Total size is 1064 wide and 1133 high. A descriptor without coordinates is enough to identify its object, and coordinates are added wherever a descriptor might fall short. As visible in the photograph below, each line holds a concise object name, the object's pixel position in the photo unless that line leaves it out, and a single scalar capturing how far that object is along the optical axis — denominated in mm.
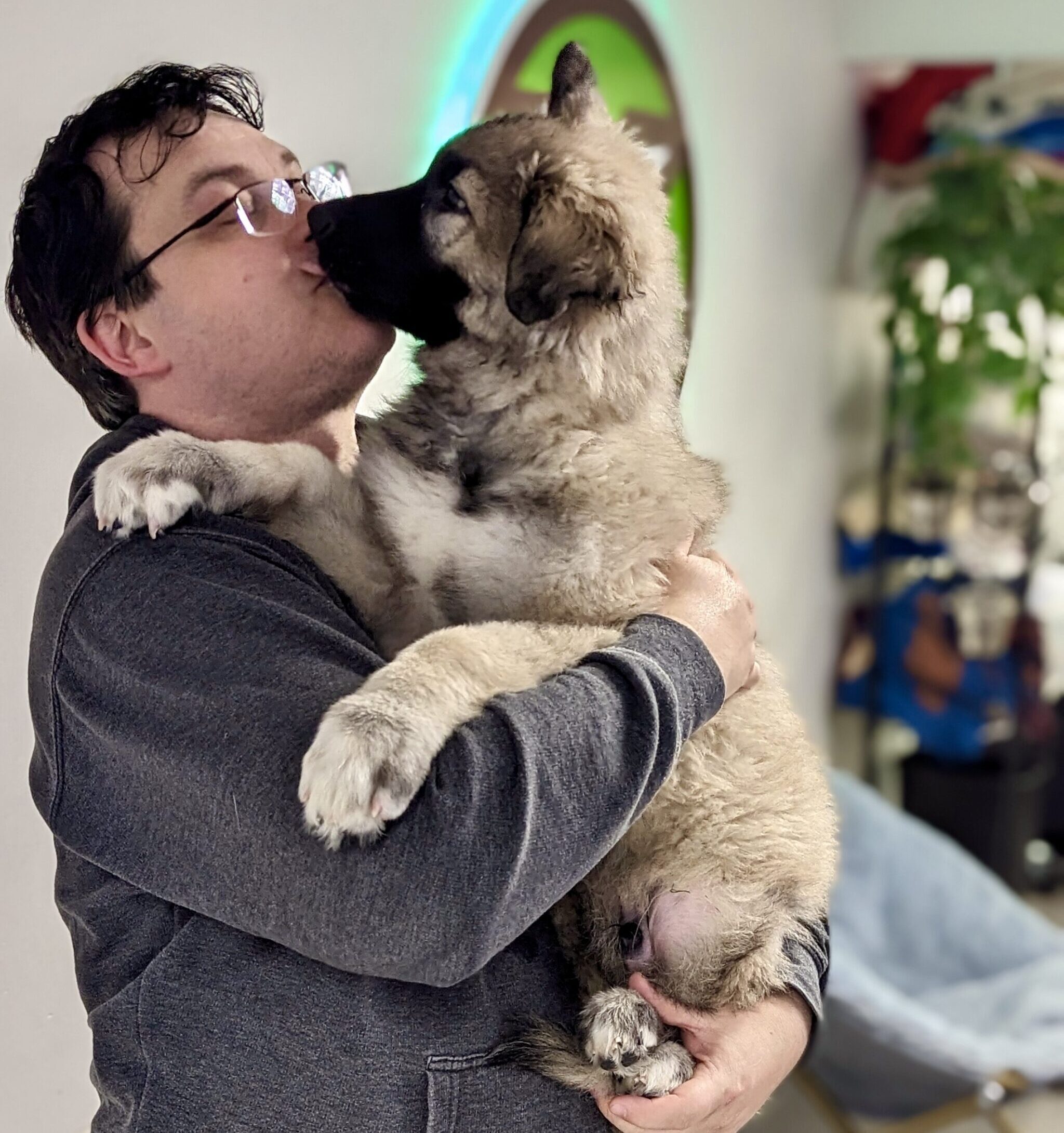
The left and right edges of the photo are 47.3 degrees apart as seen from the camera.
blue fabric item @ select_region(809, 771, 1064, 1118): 3066
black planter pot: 4949
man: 1031
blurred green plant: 4668
